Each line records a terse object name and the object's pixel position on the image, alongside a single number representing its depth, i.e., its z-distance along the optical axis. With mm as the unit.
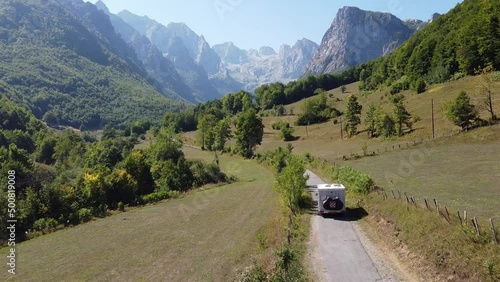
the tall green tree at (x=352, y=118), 106438
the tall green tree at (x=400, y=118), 88375
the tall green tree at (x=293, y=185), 42094
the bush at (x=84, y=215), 55697
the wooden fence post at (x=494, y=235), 20966
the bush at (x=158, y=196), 67000
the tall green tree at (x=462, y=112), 71312
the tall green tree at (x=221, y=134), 118988
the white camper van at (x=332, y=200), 38000
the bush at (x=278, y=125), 147100
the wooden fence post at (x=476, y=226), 21906
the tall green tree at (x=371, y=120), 95981
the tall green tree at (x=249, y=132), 104250
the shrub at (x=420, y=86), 118562
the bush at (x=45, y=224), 51438
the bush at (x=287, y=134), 128750
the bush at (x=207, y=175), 79312
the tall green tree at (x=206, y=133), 127438
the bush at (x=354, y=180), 42594
